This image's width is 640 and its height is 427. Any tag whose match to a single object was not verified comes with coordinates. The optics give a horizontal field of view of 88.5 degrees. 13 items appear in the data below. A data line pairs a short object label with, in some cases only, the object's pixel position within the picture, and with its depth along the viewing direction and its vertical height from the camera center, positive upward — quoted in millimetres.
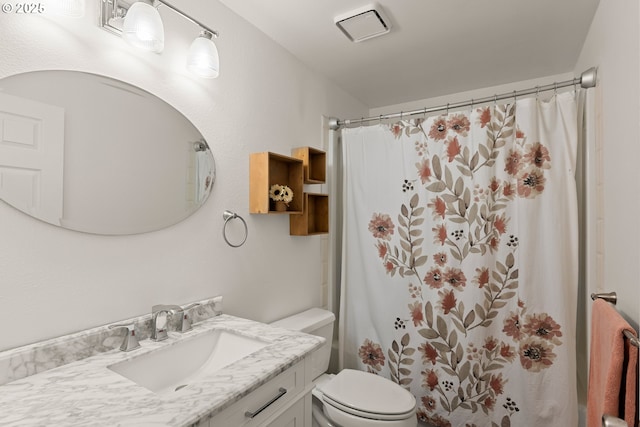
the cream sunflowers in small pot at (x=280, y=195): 1721 +132
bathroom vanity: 732 -433
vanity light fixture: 1075 +662
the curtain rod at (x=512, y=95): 1543 +685
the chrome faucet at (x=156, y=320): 1178 -360
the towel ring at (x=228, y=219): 1527 +5
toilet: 1494 -871
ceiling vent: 1570 +996
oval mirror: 932 +220
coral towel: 877 -427
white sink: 1063 -498
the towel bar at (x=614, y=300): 868 -289
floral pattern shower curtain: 1671 -232
